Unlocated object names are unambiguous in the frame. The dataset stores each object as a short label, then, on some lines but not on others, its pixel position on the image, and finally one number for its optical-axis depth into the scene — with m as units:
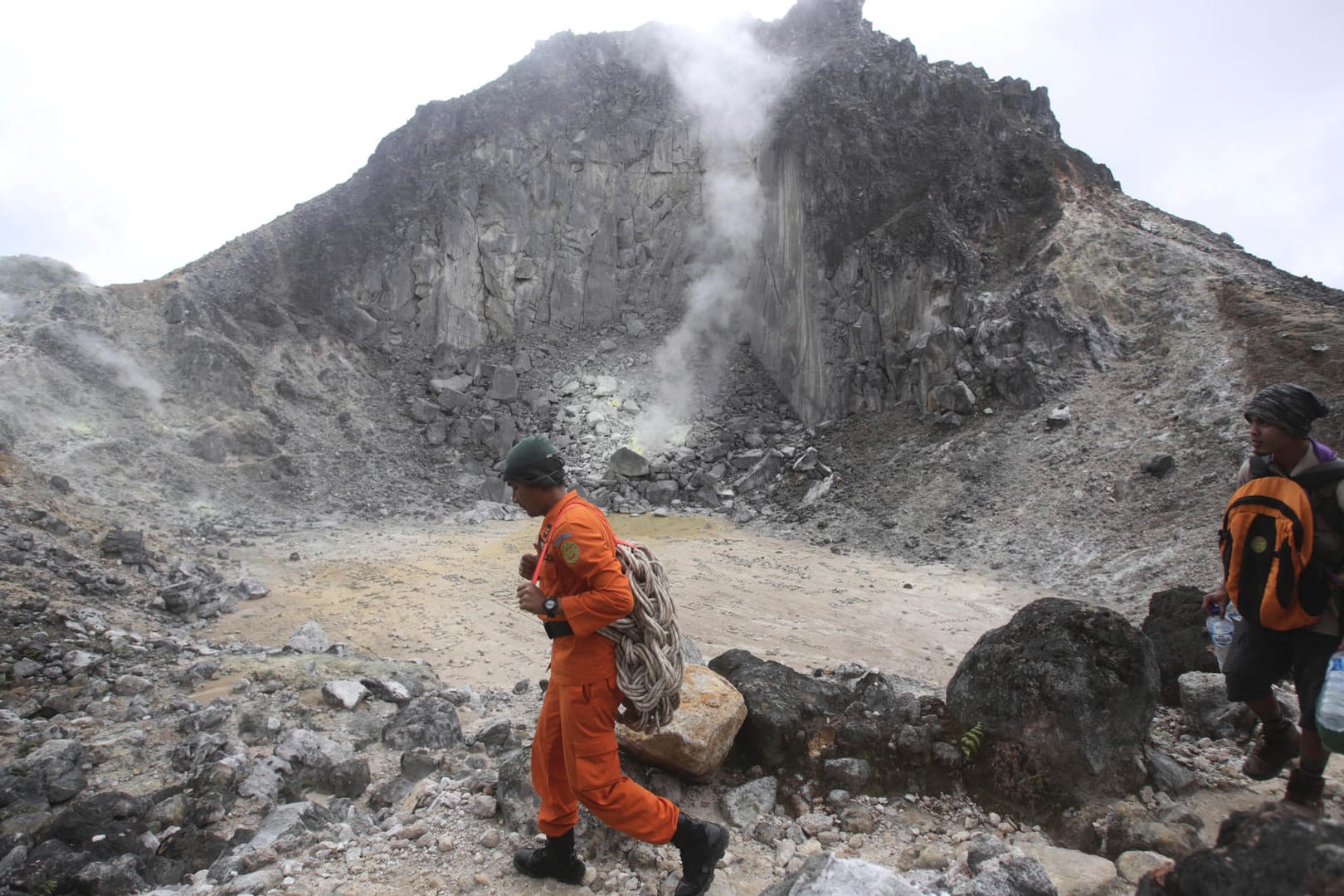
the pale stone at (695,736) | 3.39
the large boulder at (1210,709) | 3.76
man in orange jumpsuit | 2.62
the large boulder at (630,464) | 18.97
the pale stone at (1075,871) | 2.53
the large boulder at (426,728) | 4.23
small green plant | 3.50
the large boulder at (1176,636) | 4.46
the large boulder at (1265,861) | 1.47
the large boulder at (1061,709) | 3.28
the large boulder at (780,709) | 3.66
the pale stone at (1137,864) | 2.52
